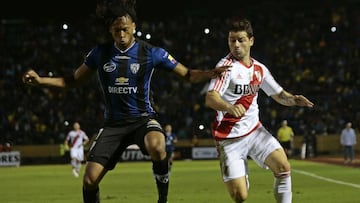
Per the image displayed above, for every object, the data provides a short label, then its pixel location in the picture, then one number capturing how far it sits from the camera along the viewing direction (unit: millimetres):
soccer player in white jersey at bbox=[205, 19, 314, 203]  10055
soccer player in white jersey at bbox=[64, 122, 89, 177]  28328
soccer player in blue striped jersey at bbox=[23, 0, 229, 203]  9875
